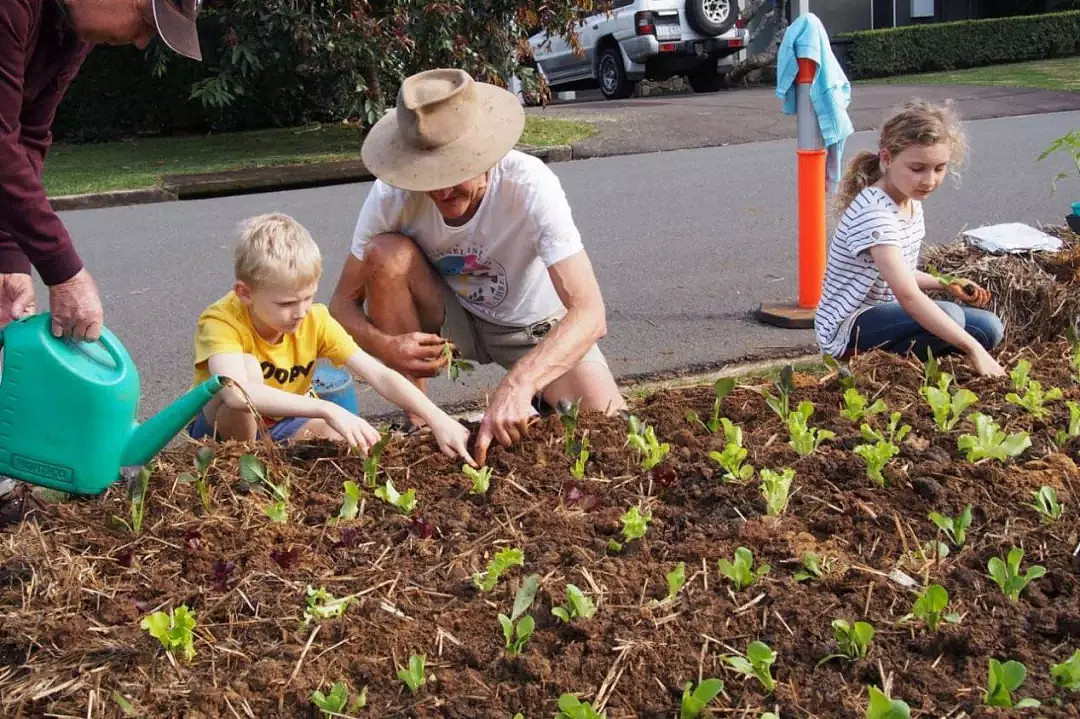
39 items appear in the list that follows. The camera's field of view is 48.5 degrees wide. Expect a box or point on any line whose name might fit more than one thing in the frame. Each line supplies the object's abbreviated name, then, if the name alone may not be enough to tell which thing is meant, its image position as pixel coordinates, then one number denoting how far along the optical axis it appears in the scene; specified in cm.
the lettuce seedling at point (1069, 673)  206
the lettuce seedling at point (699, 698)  206
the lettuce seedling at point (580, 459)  311
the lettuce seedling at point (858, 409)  333
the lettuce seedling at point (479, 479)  305
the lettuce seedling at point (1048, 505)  269
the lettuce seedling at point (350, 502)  294
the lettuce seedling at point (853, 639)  220
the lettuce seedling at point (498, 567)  255
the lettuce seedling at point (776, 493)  279
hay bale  459
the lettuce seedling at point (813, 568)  251
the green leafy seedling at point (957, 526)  262
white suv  1909
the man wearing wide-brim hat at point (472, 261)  356
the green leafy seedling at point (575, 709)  203
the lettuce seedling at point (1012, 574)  239
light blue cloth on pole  578
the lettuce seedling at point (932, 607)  227
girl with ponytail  423
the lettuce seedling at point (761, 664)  216
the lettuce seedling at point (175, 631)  233
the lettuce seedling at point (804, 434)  308
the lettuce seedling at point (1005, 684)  203
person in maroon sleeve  292
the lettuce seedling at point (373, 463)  309
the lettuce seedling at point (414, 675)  219
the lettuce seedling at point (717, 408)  339
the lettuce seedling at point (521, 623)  231
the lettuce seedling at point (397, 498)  295
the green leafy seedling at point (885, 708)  192
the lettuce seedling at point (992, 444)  299
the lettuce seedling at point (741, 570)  247
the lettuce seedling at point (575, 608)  238
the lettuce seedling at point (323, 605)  247
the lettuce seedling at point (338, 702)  213
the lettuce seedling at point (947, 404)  324
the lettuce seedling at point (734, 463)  295
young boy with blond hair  331
